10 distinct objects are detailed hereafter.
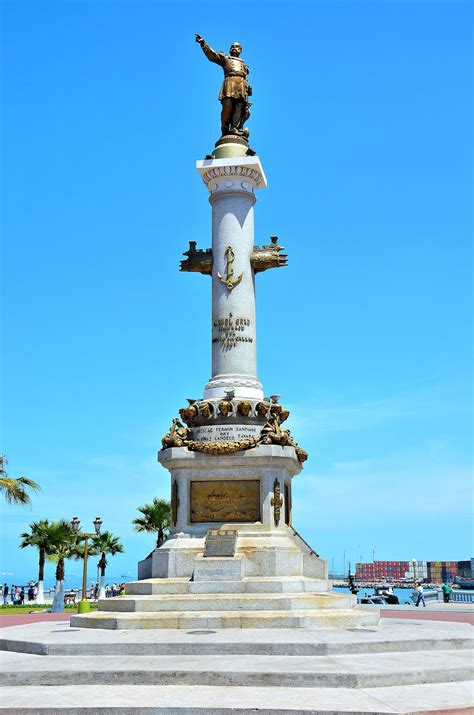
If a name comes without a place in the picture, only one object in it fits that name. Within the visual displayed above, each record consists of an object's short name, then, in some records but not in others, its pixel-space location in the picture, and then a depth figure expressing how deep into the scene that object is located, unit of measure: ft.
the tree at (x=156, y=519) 146.00
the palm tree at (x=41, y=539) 158.40
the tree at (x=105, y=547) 167.22
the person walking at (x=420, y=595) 111.14
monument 53.16
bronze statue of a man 72.79
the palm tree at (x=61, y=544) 150.10
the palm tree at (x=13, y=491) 94.22
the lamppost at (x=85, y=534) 91.81
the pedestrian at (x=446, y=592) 128.67
